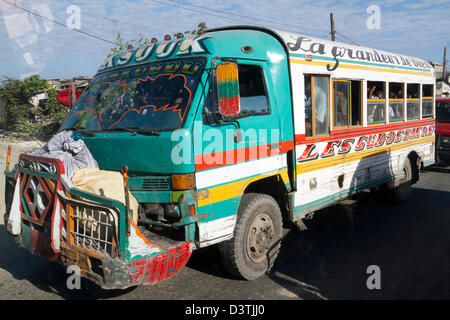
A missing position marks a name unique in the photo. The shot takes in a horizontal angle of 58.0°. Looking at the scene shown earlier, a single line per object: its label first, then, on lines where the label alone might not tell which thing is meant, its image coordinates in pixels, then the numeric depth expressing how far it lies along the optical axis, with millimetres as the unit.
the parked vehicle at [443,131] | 11992
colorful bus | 3623
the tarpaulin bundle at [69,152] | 4102
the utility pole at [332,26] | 23094
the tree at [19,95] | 22078
